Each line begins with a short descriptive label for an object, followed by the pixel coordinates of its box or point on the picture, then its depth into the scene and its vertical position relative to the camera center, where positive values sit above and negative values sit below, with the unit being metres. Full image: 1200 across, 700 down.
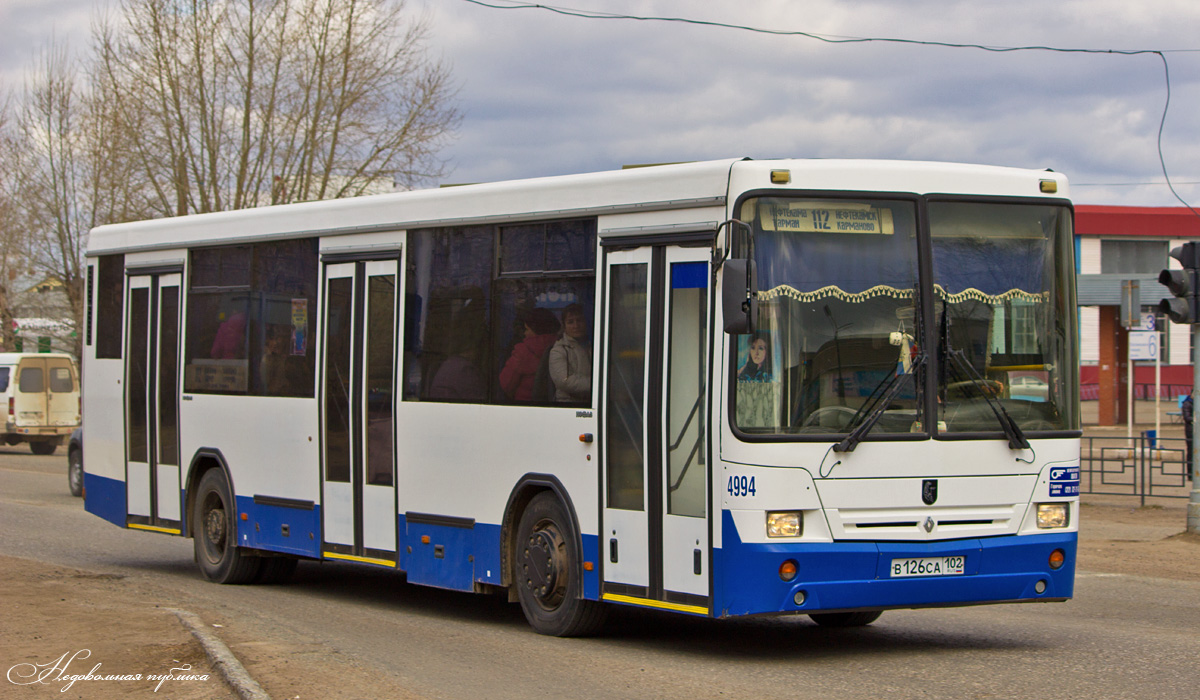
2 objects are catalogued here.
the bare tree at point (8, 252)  46.41 +3.87
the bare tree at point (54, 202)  42.66 +4.88
